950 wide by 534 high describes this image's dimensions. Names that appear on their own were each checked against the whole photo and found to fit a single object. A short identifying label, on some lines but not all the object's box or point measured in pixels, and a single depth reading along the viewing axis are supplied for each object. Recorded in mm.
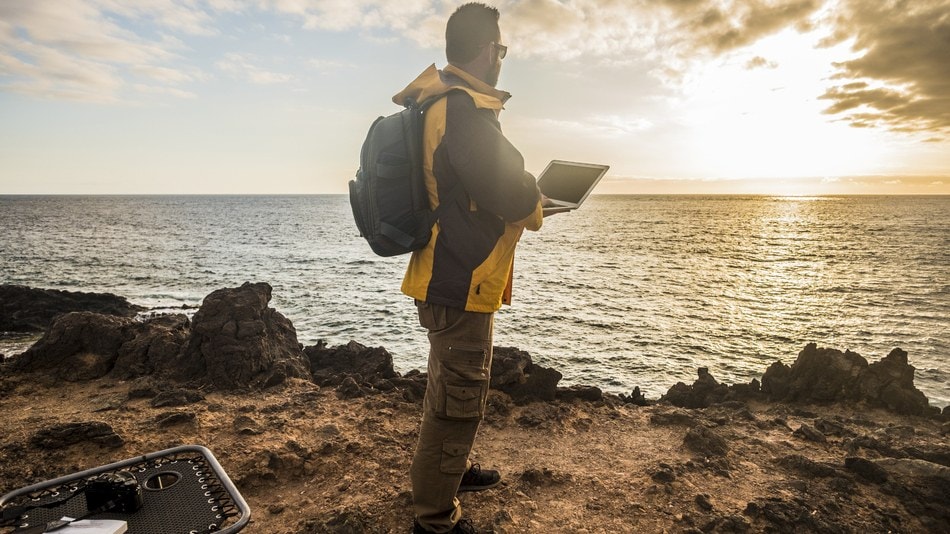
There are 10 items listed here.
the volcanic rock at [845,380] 6301
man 2576
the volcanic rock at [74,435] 4539
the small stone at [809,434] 5062
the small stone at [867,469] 4039
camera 2154
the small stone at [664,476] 4098
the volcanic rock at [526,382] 6195
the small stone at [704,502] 3760
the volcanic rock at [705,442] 4664
